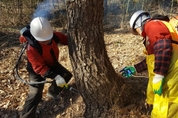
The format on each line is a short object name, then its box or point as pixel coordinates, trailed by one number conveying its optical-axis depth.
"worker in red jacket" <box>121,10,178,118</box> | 1.57
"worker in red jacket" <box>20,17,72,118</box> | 2.03
